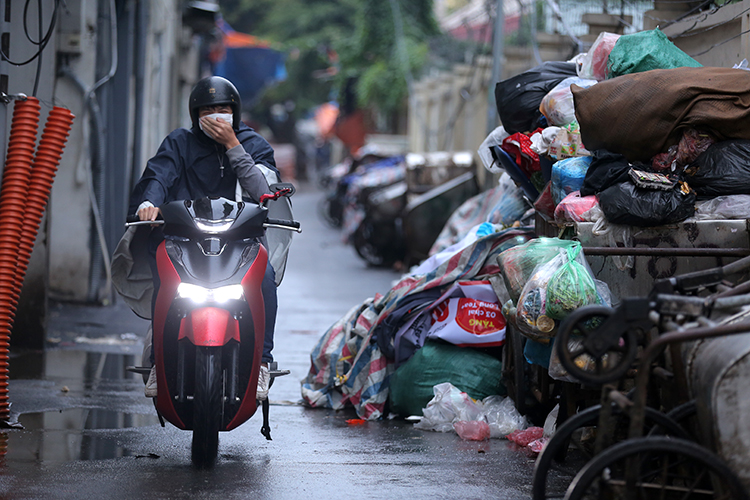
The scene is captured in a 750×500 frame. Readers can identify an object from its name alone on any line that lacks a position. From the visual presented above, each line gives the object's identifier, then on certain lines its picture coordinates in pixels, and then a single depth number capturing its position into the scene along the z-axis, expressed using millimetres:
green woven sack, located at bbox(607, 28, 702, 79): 10703
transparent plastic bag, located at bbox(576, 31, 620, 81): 11523
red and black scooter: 8211
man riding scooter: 9578
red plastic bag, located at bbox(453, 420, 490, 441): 10172
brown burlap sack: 9289
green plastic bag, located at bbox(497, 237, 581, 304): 9031
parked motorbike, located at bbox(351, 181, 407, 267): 30047
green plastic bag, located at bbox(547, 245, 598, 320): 8445
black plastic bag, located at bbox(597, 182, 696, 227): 8992
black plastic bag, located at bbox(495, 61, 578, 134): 12172
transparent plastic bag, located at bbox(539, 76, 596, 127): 11203
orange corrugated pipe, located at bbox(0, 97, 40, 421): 10227
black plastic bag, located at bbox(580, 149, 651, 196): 9500
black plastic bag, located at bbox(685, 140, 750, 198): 9266
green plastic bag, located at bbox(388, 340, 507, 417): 11016
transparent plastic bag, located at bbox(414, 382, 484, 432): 10625
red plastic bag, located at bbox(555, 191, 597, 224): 9570
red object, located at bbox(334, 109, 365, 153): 65312
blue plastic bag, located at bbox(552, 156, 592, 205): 10180
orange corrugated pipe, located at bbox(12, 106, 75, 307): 10937
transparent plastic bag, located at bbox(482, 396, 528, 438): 10344
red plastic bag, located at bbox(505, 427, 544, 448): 9930
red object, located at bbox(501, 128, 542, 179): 11641
